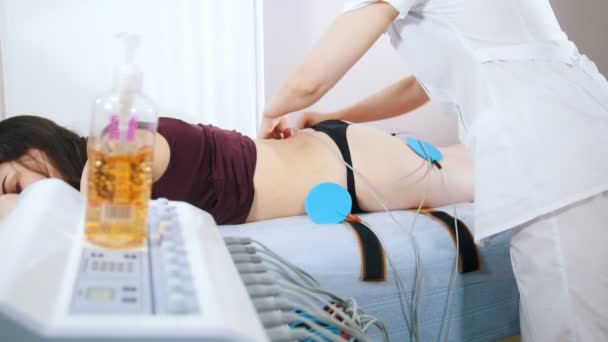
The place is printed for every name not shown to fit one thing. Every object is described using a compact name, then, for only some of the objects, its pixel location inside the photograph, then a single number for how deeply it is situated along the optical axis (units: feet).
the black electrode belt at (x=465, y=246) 3.84
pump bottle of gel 1.96
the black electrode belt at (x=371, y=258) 3.47
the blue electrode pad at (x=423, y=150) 4.85
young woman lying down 4.08
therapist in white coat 3.26
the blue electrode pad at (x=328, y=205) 4.07
